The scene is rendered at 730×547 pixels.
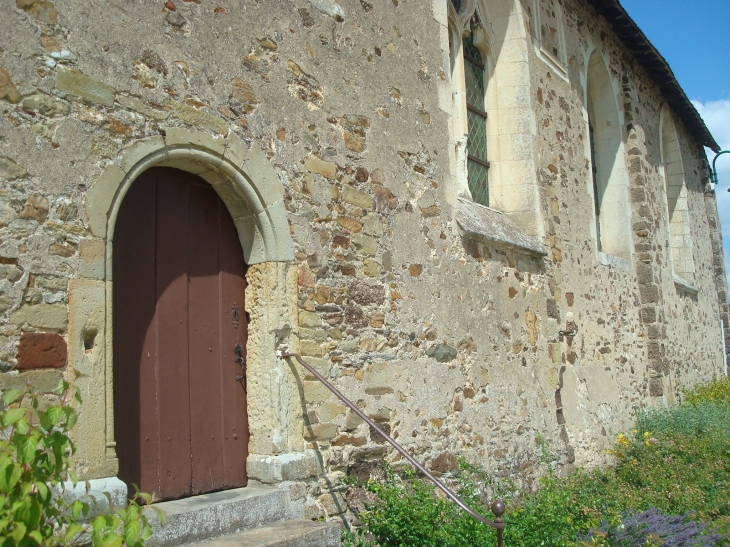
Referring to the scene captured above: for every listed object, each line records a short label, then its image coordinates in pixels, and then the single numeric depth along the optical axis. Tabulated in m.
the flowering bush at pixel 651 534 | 4.65
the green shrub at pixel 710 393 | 10.83
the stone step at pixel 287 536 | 3.53
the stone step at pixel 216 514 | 3.43
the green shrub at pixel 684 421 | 8.57
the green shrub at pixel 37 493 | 2.20
